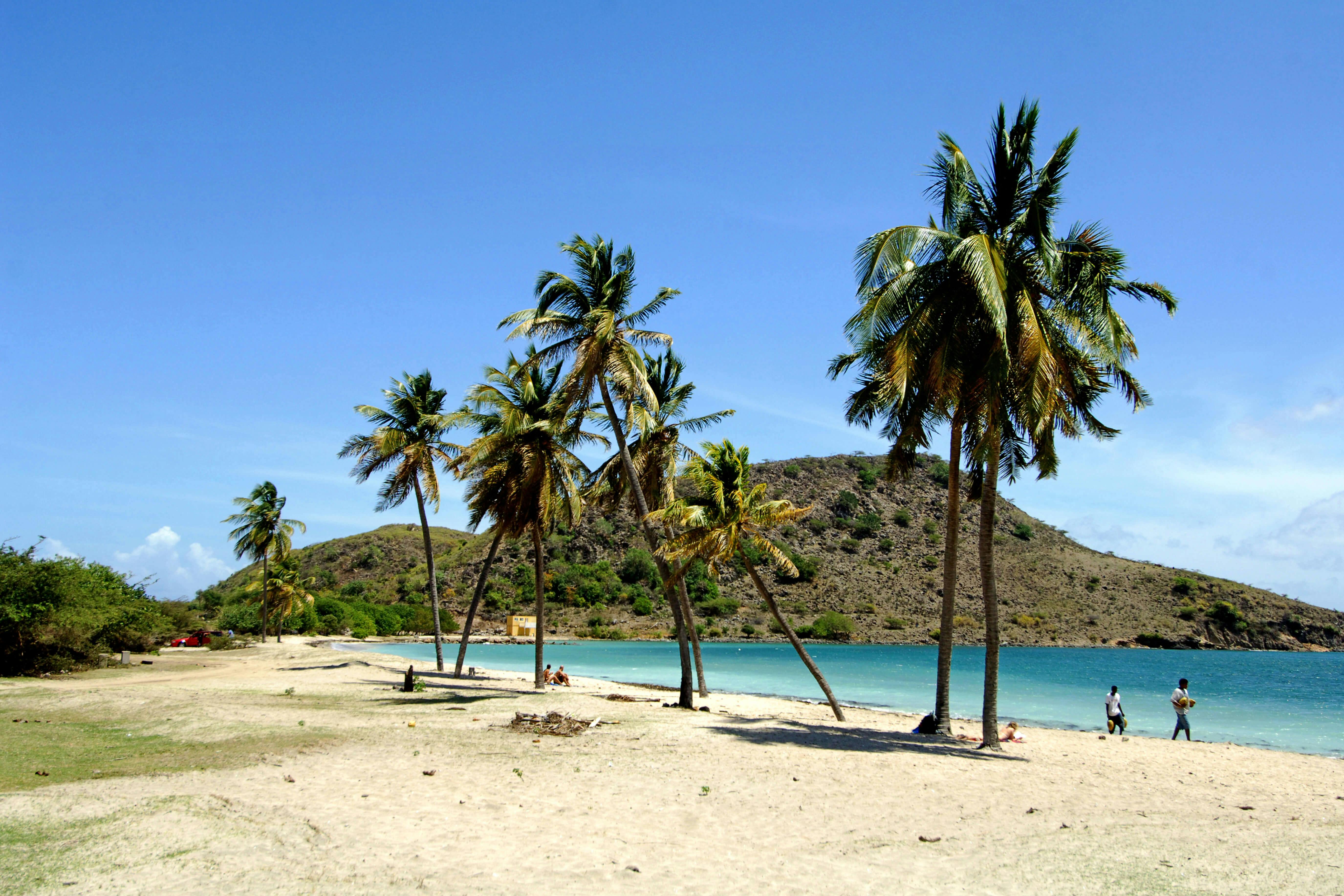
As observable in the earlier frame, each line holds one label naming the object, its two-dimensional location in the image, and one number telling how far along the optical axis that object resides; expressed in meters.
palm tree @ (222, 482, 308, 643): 50.38
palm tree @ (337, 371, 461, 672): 28.20
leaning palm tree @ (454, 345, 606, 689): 21.92
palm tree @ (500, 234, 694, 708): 19.89
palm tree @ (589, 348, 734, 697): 22.53
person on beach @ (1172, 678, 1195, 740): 19.55
